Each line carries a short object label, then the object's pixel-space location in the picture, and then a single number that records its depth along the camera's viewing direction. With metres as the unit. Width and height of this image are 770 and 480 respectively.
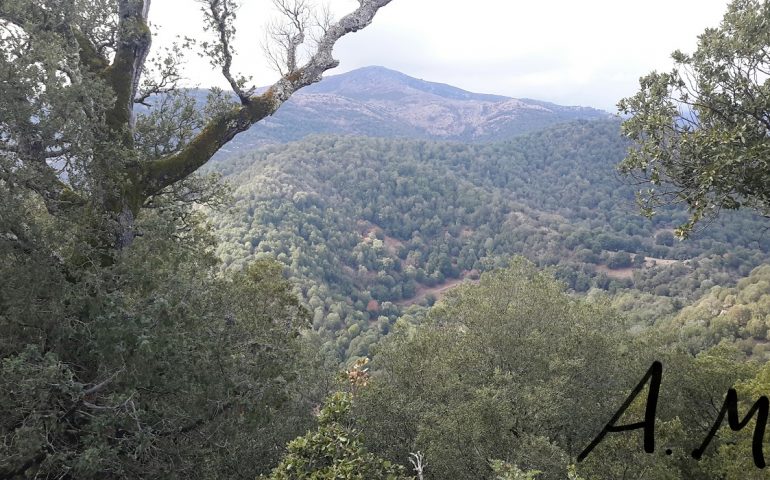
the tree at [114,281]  6.40
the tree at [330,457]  6.23
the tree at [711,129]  6.99
